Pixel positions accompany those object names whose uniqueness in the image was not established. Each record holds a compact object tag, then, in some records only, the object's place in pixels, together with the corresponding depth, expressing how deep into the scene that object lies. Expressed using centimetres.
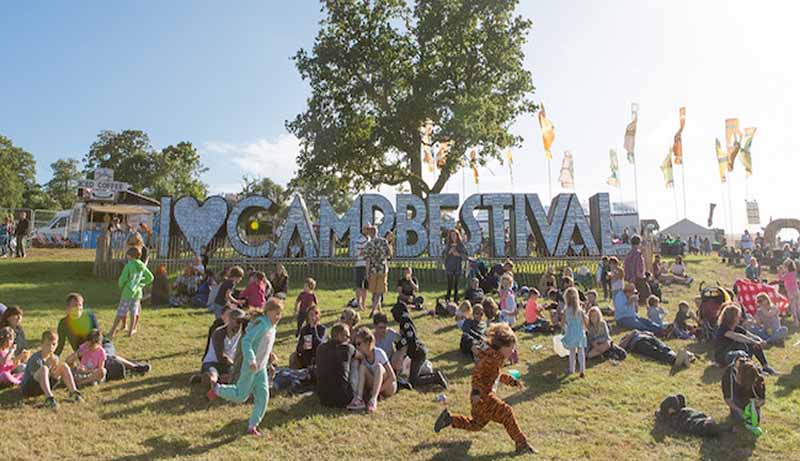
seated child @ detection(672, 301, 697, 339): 1131
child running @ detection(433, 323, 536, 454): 537
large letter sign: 2075
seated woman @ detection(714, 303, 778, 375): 824
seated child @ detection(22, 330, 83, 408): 650
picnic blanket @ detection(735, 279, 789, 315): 1260
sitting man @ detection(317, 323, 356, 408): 654
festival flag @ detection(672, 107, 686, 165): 4450
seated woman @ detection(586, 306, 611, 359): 938
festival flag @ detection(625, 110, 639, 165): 4210
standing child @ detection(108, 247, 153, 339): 993
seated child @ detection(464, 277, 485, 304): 1405
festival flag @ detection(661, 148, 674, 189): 4881
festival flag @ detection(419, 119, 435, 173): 2752
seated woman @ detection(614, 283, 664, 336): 1186
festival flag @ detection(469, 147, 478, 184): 2951
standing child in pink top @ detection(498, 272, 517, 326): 1223
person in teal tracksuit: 562
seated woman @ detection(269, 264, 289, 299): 1251
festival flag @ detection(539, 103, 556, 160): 3375
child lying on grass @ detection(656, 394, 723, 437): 588
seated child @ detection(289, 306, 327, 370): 794
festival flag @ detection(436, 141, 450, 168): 2791
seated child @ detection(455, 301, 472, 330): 1022
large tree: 2617
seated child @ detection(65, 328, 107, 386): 729
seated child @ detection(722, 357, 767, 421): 598
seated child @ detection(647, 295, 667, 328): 1190
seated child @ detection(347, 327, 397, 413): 658
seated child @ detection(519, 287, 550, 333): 1195
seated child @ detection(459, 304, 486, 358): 942
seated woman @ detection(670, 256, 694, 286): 2045
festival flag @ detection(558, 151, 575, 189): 4641
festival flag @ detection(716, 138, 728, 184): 4416
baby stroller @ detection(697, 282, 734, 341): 1087
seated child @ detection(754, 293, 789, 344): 1089
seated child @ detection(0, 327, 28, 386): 698
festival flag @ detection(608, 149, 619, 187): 5538
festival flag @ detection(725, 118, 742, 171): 4225
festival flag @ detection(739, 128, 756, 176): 4250
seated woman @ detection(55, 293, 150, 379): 791
